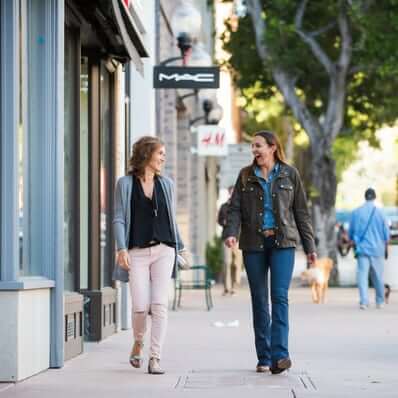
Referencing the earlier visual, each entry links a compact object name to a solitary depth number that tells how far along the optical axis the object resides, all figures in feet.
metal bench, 65.41
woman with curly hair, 35.68
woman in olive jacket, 35.58
